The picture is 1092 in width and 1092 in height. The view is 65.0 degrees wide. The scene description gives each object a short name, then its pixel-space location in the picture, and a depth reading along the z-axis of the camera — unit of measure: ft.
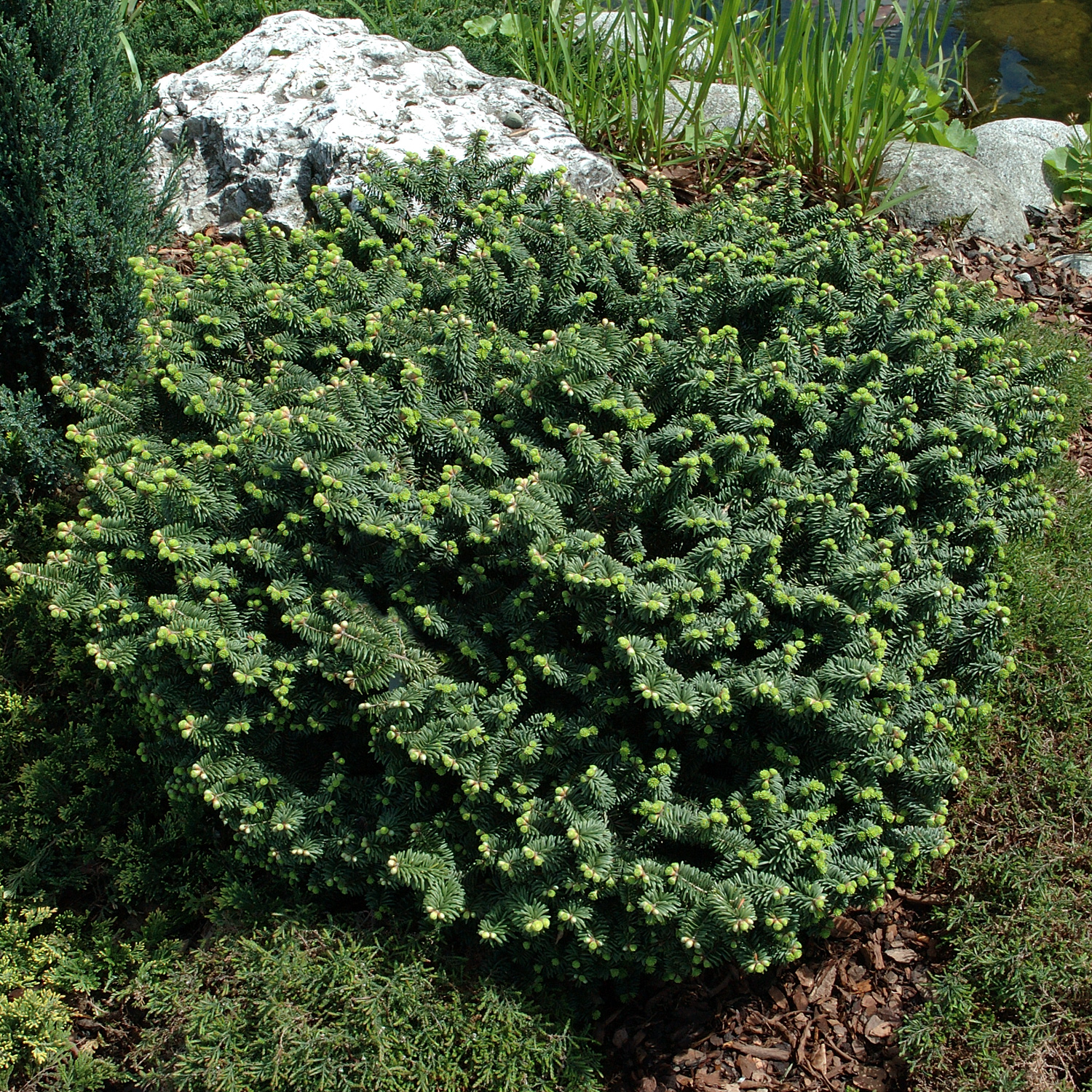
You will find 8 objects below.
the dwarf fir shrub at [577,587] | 8.75
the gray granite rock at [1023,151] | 19.39
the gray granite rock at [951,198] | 17.90
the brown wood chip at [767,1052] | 9.98
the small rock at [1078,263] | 17.83
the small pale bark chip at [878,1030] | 9.95
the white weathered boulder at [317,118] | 15.07
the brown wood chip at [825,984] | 10.29
